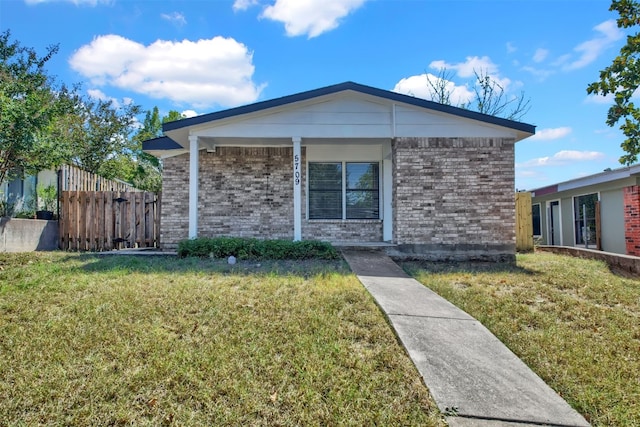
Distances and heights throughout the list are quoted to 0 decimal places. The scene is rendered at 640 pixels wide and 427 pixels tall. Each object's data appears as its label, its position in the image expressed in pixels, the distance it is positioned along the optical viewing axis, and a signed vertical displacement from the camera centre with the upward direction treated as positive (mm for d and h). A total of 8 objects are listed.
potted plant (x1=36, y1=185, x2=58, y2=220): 10820 +929
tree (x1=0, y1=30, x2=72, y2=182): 7531 +2157
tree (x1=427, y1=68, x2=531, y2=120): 22656 +8183
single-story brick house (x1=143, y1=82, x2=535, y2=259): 8672 +1862
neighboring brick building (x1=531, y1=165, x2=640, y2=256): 11125 +437
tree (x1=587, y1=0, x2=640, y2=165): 8227 +3214
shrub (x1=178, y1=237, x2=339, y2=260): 7809 -468
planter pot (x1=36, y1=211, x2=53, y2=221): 10023 +398
